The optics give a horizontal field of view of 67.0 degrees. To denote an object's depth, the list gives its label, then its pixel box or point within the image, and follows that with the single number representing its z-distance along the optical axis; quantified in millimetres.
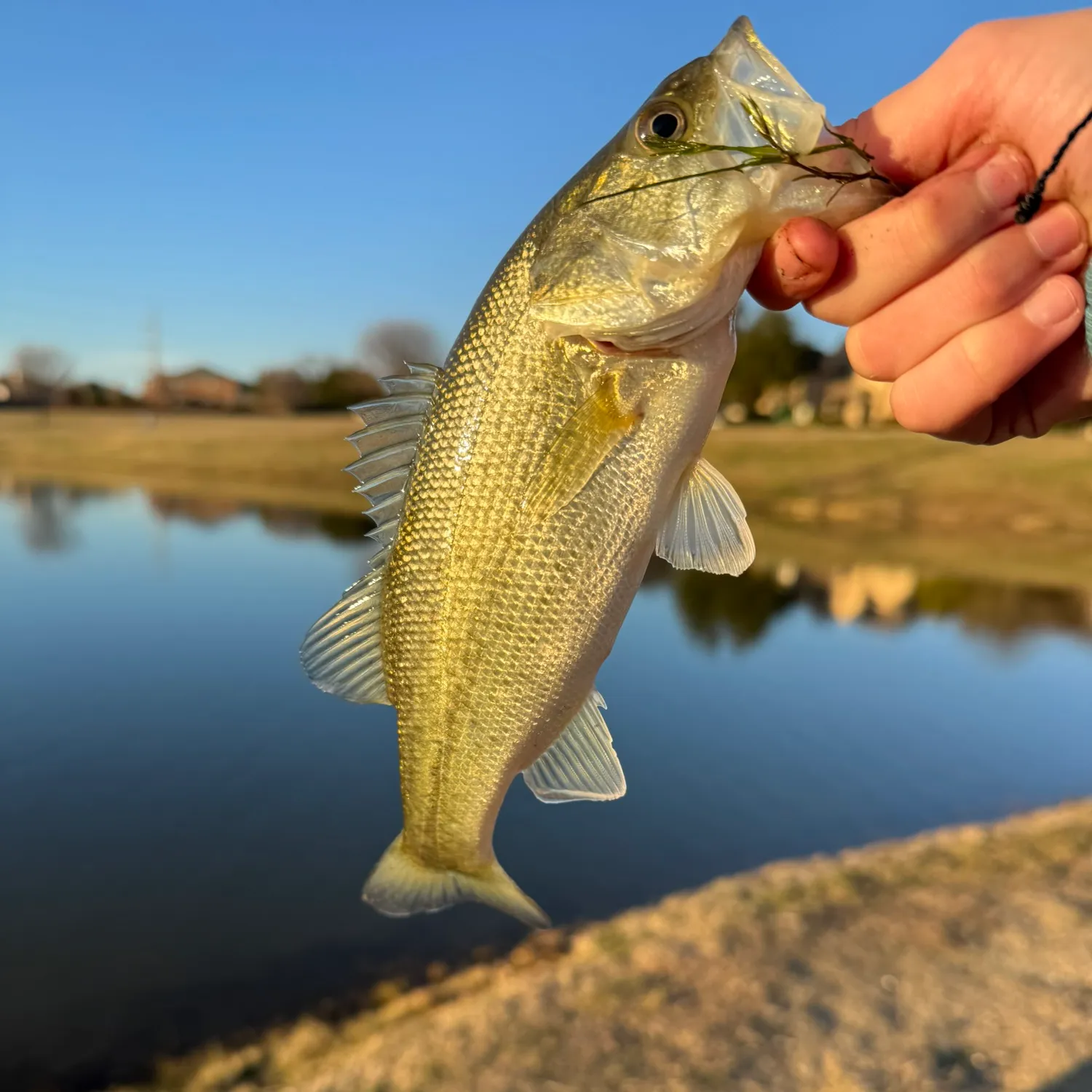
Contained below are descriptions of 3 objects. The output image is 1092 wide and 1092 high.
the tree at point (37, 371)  88438
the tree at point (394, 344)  66125
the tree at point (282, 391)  75250
